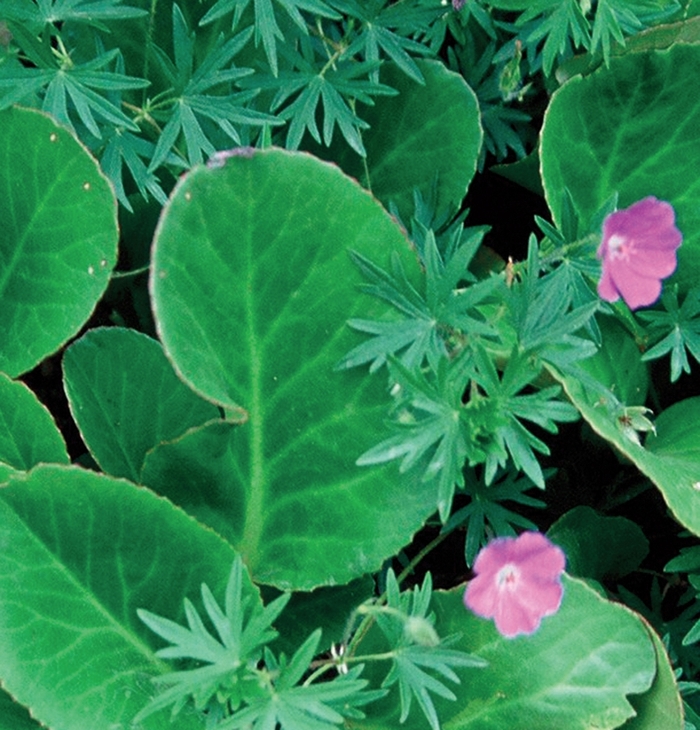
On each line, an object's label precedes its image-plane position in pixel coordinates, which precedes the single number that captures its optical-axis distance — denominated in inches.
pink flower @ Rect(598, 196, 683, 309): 33.2
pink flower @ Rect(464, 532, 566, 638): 32.8
